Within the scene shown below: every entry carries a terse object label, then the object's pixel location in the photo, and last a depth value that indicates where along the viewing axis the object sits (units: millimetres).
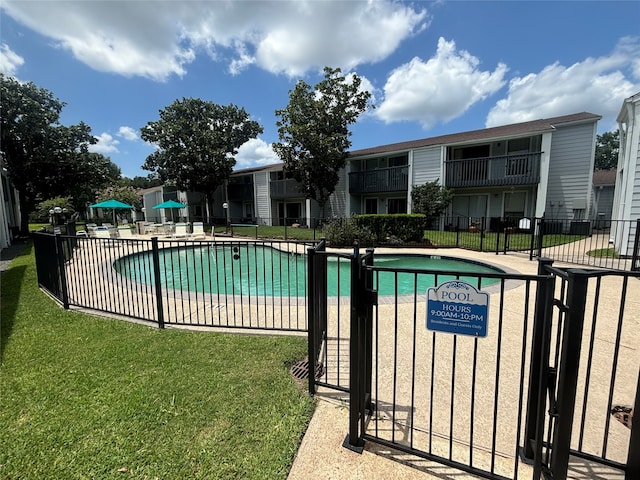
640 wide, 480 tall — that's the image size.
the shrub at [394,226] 13844
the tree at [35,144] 16844
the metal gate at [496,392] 1570
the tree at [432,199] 16891
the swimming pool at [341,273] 8411
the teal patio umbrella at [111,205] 20139
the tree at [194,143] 26609
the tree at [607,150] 45750
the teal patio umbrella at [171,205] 22969
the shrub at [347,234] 13562
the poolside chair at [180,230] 20250
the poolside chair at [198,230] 20962
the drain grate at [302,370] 3125
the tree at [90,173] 20109
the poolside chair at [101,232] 16592
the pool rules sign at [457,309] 1793
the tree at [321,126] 20062
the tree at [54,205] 30931
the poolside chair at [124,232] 18822
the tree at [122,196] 37041
